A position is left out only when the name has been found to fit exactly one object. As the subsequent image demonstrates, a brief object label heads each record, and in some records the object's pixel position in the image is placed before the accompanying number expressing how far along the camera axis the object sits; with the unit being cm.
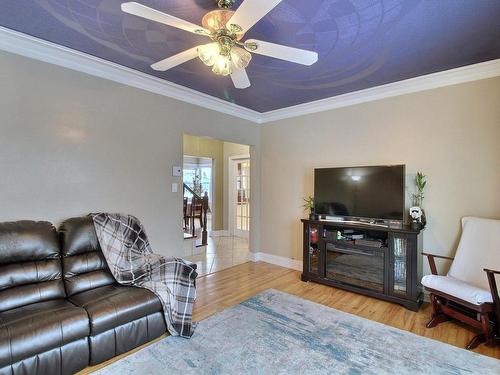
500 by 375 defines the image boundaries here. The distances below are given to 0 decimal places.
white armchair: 221
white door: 693
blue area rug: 194
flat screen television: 312
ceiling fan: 150
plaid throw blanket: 234
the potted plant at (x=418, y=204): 299
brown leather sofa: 169
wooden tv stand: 295
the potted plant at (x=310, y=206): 385
